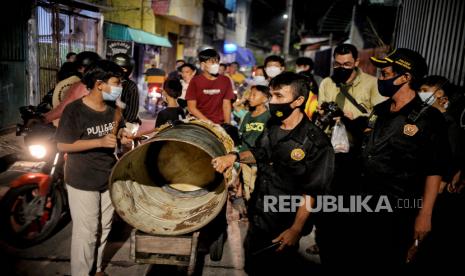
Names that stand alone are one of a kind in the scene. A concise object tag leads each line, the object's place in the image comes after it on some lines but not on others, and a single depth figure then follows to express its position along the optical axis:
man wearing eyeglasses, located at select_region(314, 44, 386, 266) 4.29
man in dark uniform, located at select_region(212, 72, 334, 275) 2.61
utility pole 24.11
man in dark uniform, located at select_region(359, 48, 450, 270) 2.52
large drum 2.88
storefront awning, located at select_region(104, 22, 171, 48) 13.34
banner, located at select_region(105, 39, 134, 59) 12.59
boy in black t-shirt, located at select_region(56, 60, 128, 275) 2.80
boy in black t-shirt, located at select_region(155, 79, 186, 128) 4.84
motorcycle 3.80
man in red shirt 5.02
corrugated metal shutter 5.72
